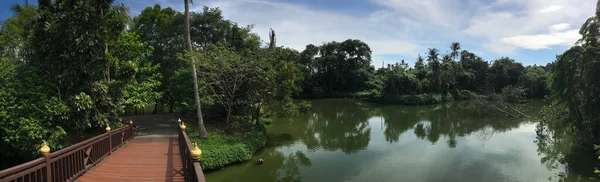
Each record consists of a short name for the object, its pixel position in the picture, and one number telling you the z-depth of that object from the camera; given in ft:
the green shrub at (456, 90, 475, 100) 156.75
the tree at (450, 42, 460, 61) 190.15
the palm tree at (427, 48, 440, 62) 171.95
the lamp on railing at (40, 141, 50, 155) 18.88
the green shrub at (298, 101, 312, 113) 62.44
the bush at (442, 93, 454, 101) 148.46
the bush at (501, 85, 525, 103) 106.97
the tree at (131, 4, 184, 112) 70.28
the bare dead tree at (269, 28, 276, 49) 74.25
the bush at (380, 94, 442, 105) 134.72
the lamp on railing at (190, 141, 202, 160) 18.16
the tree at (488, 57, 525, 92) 170.19
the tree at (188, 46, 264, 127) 47.98
